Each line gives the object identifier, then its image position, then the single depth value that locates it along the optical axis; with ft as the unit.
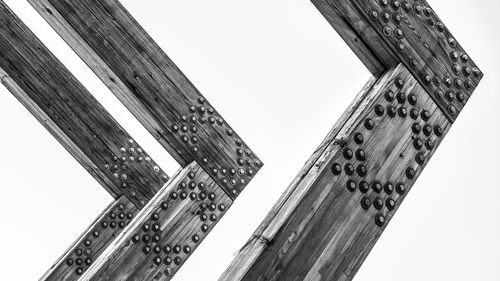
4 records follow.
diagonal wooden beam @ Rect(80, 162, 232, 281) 24.18
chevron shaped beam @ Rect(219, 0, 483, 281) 12.26
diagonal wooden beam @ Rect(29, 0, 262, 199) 22.72
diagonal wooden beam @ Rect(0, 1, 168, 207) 26.43
